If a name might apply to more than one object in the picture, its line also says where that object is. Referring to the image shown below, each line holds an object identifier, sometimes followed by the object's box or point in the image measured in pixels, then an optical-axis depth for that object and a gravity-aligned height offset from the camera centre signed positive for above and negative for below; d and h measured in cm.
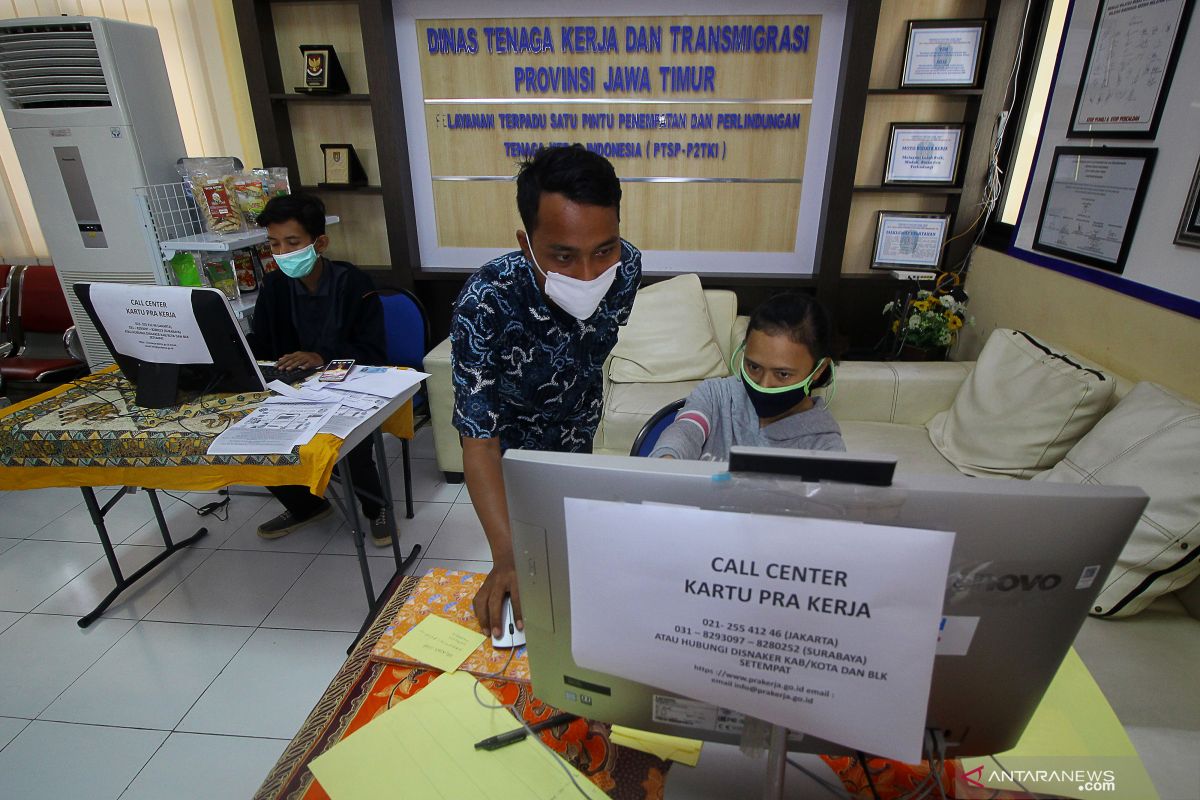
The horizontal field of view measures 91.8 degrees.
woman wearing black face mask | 126 -48
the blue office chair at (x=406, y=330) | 260 -64
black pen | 76 -69
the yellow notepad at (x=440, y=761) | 71 -70
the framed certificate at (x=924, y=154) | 274 +8
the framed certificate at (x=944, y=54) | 256 +50
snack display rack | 239 -21
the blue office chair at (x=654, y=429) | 145 -61
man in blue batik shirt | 101 -30
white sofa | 90 -102
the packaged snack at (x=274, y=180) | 269 -1
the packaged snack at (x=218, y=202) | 251 -10
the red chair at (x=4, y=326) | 312 -74
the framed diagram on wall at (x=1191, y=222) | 173 -14
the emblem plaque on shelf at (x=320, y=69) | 279 +49
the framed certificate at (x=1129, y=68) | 186 +33
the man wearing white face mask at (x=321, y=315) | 233 -52
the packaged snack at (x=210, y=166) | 271 +5
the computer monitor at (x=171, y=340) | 165 -44
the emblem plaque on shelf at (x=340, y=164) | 298 +6
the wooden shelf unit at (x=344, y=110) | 279 +32
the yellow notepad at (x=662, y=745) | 75 -69
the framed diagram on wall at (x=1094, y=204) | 197 -11
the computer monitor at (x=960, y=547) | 47 -31
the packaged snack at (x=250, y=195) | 260 -7
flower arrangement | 262 -63
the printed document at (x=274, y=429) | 158 -66
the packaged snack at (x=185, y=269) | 249 -36
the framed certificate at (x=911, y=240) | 289 -31
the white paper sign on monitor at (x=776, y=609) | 46 -35
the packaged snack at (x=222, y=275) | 258 -40
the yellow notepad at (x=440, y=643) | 90 -70
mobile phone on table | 197 -62
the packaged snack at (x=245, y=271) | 265 -40
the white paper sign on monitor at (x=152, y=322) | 165 -39
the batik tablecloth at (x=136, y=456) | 160 -72
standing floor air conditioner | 249 +21
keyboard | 199 -64
